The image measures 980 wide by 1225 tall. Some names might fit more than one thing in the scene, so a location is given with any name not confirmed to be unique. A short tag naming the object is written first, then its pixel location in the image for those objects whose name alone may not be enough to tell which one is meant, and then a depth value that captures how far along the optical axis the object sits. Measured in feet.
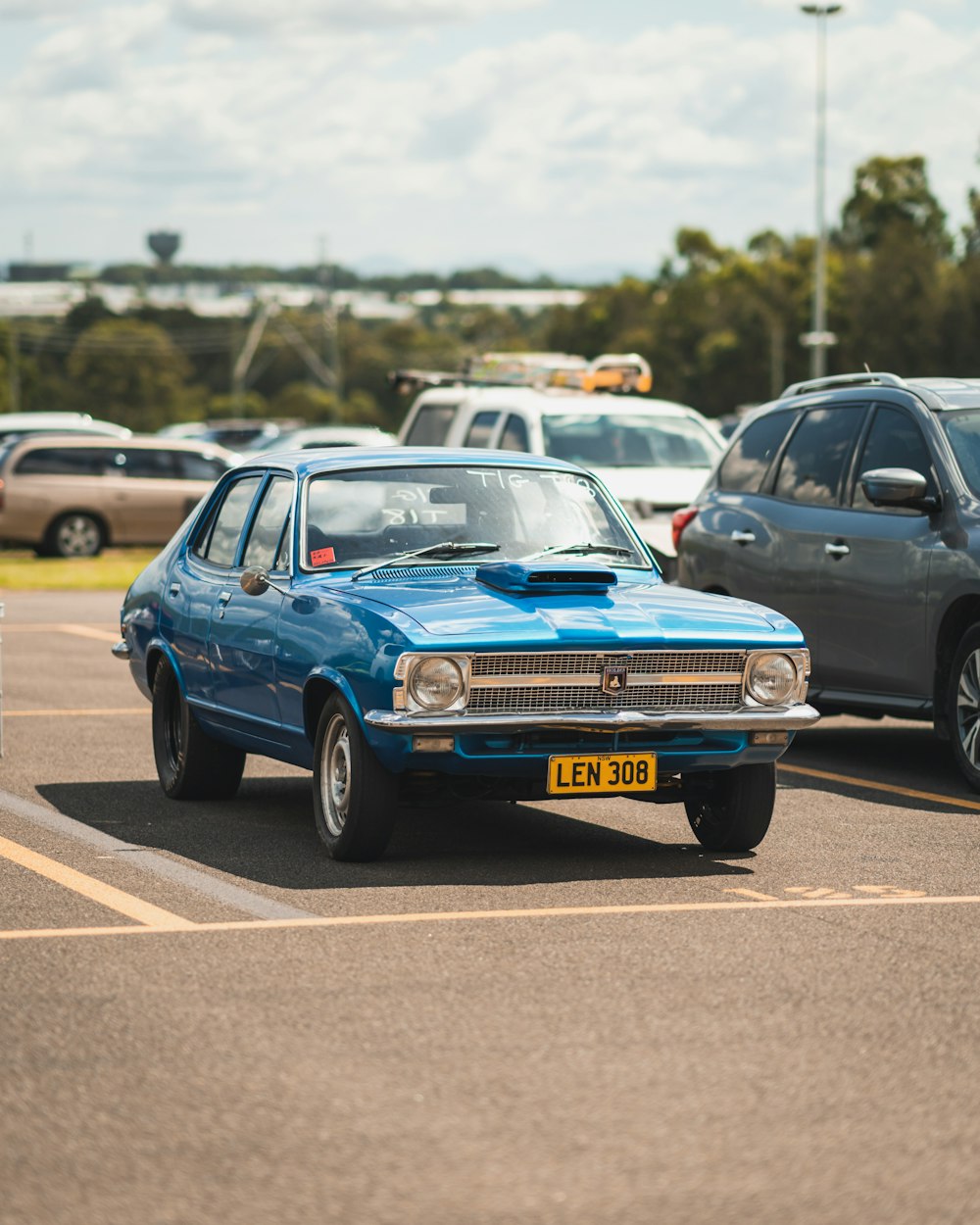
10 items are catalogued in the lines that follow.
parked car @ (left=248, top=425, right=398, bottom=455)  125.19
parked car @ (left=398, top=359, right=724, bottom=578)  60.29
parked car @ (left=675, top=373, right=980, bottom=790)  36.04
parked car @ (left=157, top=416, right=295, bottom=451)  203.41
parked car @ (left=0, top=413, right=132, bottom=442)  131.22
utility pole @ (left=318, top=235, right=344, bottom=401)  368.68
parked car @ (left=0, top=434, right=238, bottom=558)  102.73
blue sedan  27.17
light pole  202.59
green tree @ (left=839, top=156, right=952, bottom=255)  311.27
